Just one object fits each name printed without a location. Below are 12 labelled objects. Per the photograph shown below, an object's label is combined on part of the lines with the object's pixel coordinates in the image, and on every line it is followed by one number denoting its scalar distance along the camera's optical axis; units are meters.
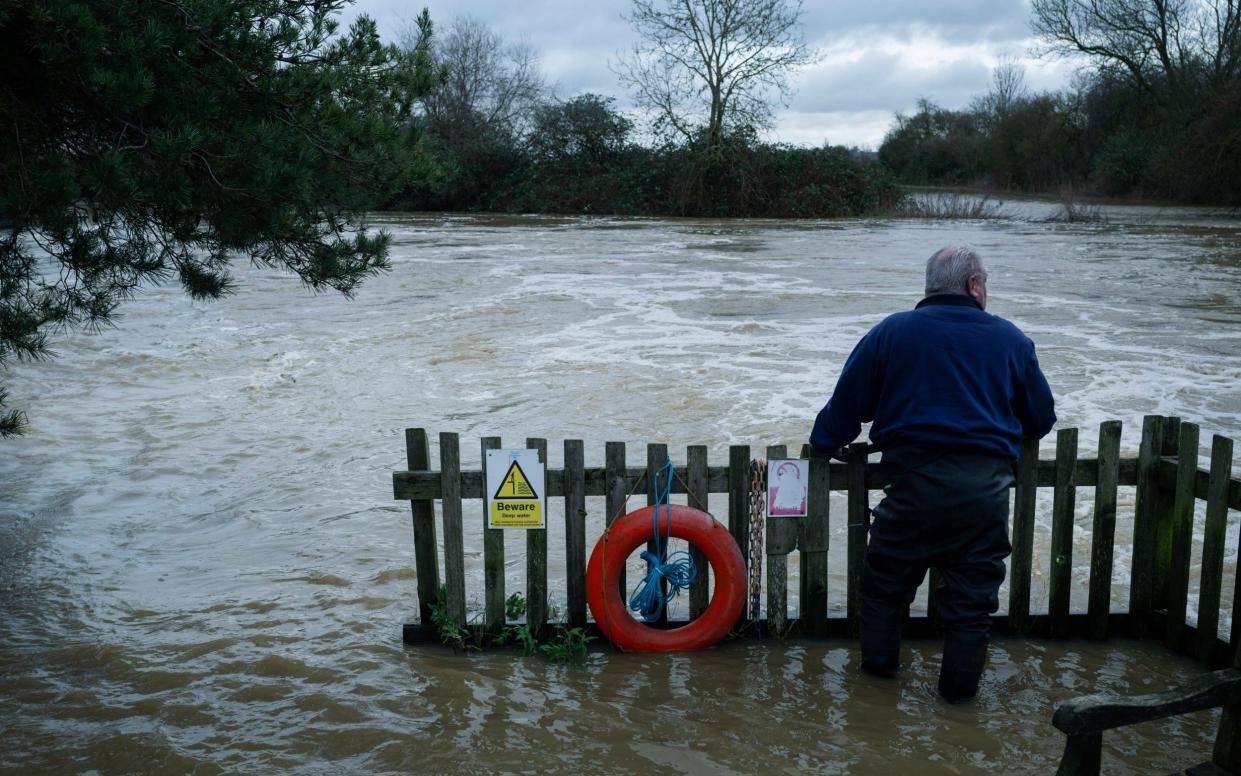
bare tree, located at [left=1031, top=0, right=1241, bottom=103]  42.19
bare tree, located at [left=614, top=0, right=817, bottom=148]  40.17
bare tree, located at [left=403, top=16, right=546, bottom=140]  50.62
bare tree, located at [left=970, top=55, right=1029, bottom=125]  55.49
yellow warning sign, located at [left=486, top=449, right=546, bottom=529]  4.89
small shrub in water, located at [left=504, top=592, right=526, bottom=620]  5.26
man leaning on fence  4.45
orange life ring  4.90
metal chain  4.96
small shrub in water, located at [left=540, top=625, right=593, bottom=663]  4.97
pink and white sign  4.94
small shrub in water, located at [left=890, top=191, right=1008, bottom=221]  38.69
